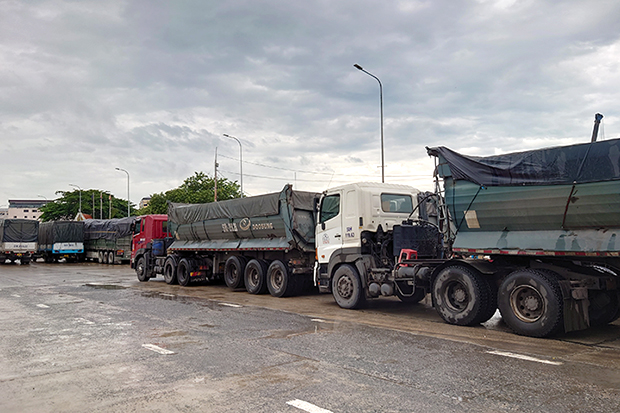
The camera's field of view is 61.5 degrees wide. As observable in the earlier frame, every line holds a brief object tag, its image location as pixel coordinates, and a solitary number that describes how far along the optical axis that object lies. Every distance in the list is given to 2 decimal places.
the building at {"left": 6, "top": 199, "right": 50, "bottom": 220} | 168.00
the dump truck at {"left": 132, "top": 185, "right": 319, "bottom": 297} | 14.38
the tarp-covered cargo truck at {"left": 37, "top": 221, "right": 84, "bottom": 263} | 38.94
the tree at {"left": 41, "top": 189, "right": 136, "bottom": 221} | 81.12
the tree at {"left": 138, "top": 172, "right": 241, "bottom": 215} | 51.88
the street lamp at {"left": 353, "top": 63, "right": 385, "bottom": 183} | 25.18
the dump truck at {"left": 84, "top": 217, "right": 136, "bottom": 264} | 35.11
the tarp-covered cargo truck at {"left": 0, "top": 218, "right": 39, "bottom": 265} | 35.56
